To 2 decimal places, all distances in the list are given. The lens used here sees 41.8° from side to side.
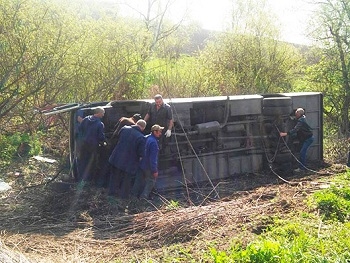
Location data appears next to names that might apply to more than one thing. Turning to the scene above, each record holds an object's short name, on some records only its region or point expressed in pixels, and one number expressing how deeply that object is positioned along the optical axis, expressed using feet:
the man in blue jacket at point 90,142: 32.68
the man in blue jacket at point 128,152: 31.04
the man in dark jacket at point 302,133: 41.55
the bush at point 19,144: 46.27
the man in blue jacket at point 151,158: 30.32
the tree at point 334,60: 66.28
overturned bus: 35.12
